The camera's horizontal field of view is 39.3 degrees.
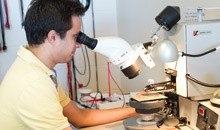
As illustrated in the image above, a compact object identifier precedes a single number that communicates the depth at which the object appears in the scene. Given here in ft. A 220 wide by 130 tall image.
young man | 3.51
